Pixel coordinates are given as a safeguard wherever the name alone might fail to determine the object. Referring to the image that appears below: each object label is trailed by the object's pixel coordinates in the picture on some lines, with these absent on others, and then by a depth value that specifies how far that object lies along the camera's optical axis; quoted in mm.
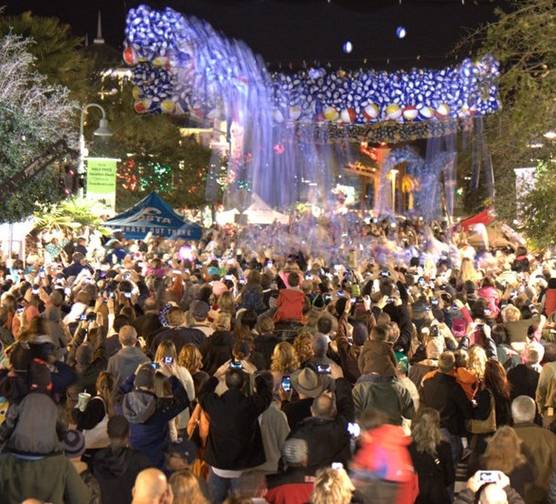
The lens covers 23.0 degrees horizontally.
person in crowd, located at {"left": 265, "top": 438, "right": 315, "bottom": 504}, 7727
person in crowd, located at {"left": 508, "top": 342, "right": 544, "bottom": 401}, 11562
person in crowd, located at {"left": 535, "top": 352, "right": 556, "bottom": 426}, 11109
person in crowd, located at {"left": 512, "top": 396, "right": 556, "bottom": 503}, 8734
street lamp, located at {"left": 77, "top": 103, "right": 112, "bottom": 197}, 31375
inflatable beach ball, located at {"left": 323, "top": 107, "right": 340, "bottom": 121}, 33969
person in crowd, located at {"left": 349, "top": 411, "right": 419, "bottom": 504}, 7633
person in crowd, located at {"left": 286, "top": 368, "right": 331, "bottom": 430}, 9820
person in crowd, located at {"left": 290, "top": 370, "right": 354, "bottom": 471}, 8398
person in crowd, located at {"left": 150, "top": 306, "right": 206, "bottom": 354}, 12000
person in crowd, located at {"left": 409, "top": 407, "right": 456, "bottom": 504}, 8625
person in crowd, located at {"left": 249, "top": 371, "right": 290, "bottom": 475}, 9422
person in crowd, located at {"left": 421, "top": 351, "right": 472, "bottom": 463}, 10680
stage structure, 30609
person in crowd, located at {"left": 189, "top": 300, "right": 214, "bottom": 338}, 13228
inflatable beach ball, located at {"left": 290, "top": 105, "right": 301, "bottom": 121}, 33625
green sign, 34469
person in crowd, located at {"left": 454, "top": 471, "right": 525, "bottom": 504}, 7266
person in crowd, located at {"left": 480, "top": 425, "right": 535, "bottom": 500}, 8375
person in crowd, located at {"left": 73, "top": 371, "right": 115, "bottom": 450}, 9398
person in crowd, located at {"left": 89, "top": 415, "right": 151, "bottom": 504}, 7895
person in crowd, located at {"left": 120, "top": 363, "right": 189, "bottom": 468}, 9281
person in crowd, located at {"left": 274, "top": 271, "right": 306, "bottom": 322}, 15438
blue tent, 29062
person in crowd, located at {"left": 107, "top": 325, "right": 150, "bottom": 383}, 10938
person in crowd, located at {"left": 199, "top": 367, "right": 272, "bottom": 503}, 9320
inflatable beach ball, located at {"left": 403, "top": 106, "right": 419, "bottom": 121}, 34062
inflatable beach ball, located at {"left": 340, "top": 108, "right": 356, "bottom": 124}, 34281
